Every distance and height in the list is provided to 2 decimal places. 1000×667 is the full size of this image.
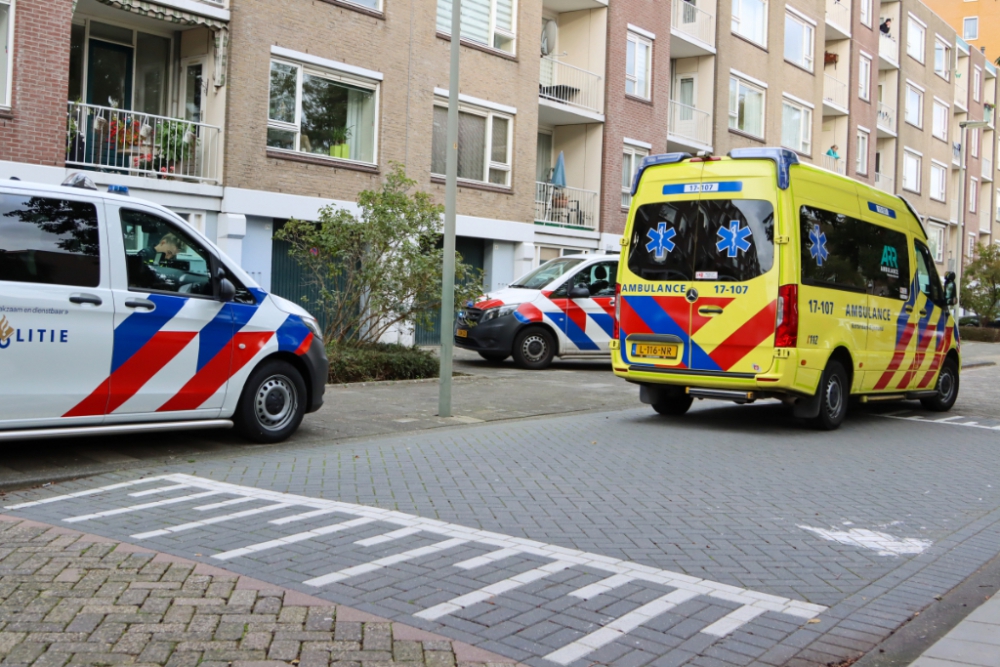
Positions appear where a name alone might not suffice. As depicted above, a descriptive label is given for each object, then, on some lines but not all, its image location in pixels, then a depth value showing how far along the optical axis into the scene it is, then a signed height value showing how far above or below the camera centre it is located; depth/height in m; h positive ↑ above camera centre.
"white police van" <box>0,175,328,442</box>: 7.21 -0.22
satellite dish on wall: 26.81 +7.22
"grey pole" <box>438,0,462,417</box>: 11.27 +0.75
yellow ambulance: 10.30 +0.36
